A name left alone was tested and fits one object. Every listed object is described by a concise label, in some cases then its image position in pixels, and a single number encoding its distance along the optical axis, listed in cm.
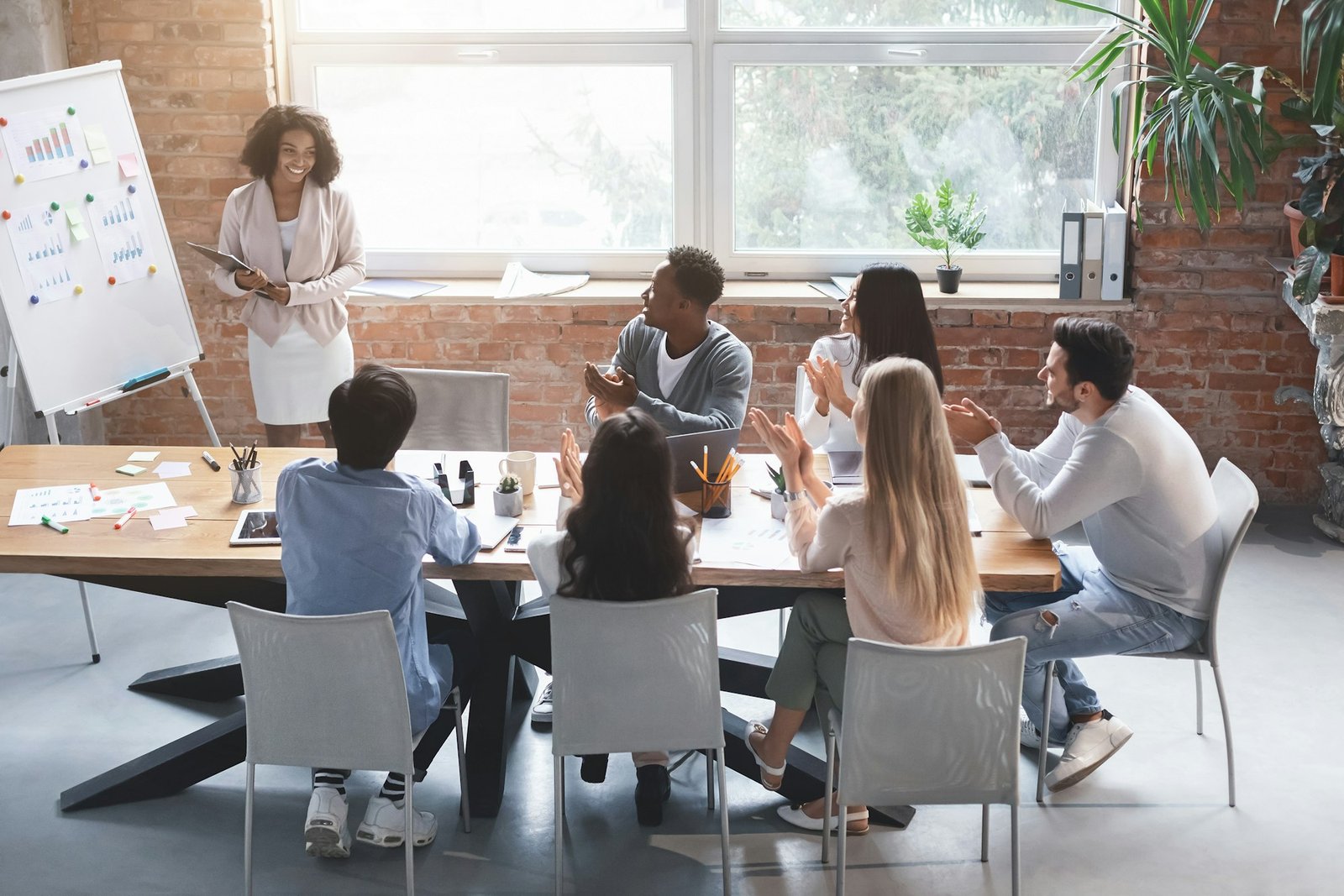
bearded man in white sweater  300
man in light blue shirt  274
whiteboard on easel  425
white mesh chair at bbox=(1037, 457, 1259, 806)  302
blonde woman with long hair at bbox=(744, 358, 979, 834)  265
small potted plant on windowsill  510
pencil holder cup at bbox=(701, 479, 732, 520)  321
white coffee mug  331
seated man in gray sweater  365
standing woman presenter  461
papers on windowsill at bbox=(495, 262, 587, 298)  523
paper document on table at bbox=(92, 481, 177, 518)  329
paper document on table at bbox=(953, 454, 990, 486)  353
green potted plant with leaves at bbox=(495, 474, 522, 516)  320
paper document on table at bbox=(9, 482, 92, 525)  323
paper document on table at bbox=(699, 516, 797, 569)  294
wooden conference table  295
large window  521
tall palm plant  439
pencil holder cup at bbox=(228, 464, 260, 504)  331
